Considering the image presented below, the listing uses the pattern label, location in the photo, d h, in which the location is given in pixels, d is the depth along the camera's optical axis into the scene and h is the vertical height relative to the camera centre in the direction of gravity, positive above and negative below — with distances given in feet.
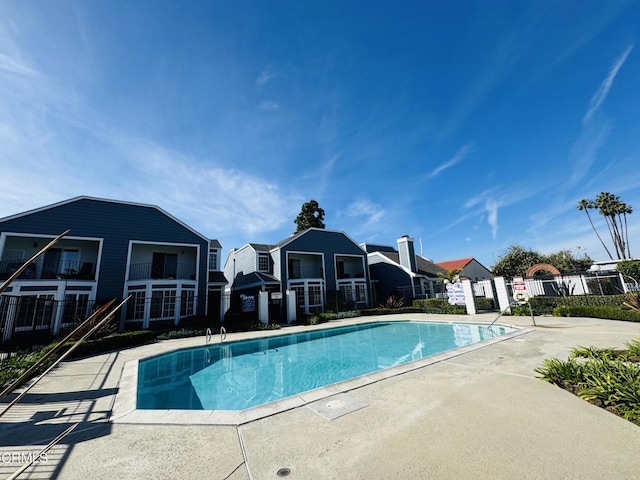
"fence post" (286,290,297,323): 70.24 +0.20
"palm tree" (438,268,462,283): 81.71 +5.79
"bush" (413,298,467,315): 69.93 -2.15
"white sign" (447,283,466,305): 69.21 +0.81
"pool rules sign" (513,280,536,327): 53.47 +0.29
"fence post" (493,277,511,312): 64.75 +0.36
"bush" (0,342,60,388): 24.95 -4.06
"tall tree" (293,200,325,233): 126.52 +38.62
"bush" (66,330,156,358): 39.24 -3.68
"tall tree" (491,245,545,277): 126.21 +14.05
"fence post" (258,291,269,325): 65.21 +0.36
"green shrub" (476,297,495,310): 71.41 -1.85
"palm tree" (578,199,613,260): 135.33 +39.30
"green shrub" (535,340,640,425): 15.84 -5.58
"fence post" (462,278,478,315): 66.80 -0.09
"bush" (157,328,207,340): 51.01 -3.57
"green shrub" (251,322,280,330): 60.34 -3.70
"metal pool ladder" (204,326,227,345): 45.48 -4.48
